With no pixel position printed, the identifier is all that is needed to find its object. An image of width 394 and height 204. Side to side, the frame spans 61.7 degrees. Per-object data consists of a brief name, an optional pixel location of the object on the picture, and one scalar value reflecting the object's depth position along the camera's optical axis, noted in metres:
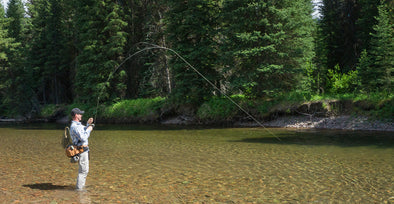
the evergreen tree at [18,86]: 37.31
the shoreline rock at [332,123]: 17.30
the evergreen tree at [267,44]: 20.53
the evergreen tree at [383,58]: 23.14
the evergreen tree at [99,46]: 29.17
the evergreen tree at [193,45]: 23.62
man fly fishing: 6.93
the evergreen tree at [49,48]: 40.72
